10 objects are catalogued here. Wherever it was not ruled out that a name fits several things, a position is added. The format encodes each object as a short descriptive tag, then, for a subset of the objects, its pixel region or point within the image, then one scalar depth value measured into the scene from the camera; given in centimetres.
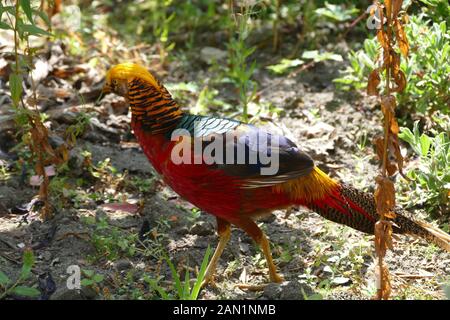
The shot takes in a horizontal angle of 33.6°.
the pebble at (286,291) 336
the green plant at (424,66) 438
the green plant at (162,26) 589
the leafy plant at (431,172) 398
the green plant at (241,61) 440
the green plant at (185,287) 316
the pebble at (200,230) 402
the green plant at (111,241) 374
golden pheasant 344
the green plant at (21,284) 312
